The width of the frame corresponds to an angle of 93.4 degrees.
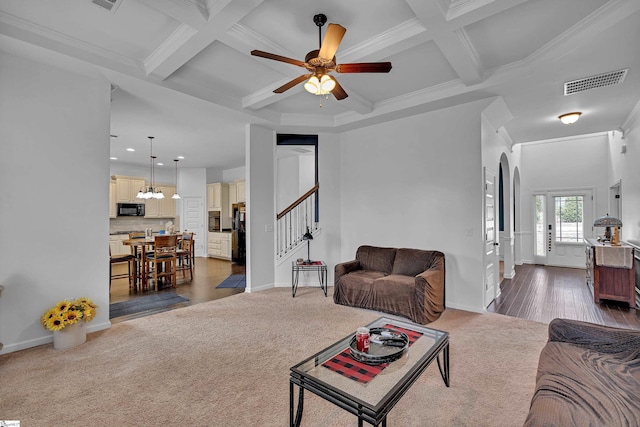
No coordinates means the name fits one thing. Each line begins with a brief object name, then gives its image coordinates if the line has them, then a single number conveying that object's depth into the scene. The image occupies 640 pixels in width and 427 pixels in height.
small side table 5.05
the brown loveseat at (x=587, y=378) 1.33
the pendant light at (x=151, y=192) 6.71
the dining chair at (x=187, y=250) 6.43
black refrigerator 8.65
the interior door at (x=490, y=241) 4.26
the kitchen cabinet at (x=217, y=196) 9.30
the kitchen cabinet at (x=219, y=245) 9.02
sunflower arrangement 2.91
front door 7.45
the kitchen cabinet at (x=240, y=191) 8.98
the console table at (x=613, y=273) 4.37
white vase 2.97
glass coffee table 1.50
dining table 5.51
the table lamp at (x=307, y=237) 5.14
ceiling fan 2.43
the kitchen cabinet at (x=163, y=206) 9.05
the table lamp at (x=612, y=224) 4.69
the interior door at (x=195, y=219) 9.66
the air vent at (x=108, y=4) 2.48
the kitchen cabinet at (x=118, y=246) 8.03
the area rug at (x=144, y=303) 4.14
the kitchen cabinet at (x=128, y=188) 8.34
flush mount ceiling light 4.67
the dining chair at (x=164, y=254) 5.56
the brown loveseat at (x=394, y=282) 3.71
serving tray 1.90
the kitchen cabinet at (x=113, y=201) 8.20
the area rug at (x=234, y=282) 5.64
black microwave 8.34
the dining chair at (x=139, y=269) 5.50
